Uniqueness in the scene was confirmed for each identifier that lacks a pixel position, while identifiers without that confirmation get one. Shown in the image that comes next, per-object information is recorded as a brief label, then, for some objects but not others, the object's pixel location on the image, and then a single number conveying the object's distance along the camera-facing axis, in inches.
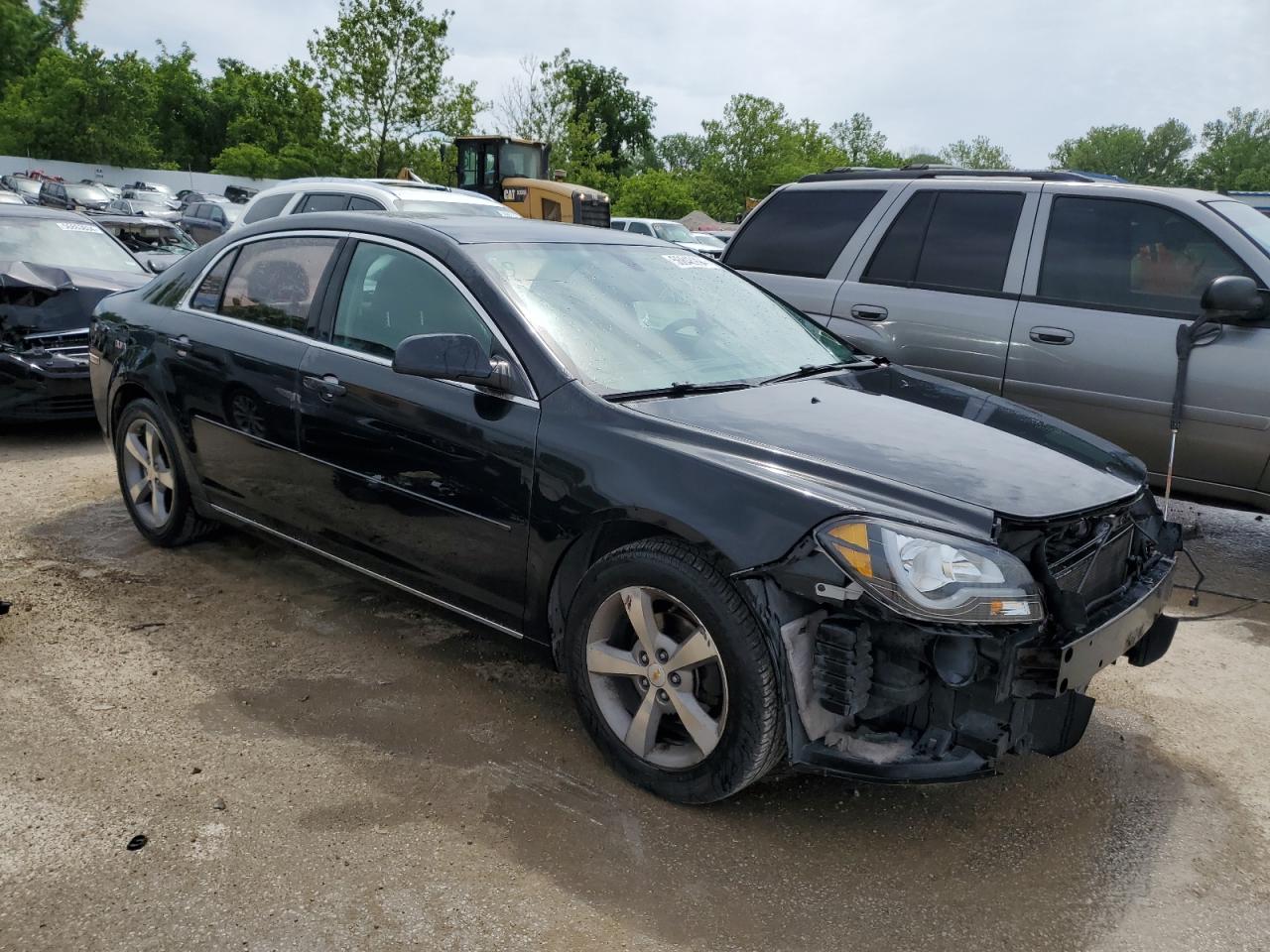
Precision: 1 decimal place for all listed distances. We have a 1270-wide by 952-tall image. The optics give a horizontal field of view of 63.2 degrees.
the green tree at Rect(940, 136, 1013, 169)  4207.7
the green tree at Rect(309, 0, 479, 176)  1204.5
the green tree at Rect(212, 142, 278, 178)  2214.6
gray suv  192.9
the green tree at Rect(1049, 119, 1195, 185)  3491.6
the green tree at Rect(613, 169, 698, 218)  1788.9
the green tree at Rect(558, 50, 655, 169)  2822.3
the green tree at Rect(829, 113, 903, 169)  3491.6
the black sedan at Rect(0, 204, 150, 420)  272.2
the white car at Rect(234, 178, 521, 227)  357.1
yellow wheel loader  789.2
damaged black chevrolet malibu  102.7
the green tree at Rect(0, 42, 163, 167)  2022.6
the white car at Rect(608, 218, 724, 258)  974.4
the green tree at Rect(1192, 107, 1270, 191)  2851.9
